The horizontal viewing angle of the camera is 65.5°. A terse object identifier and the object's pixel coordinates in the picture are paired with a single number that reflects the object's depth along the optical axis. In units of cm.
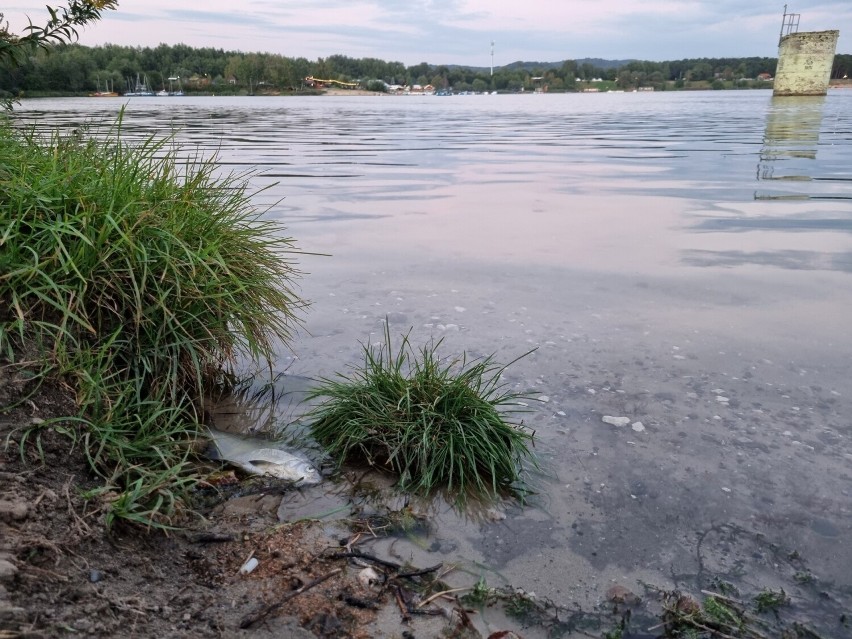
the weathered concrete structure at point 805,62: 5942
